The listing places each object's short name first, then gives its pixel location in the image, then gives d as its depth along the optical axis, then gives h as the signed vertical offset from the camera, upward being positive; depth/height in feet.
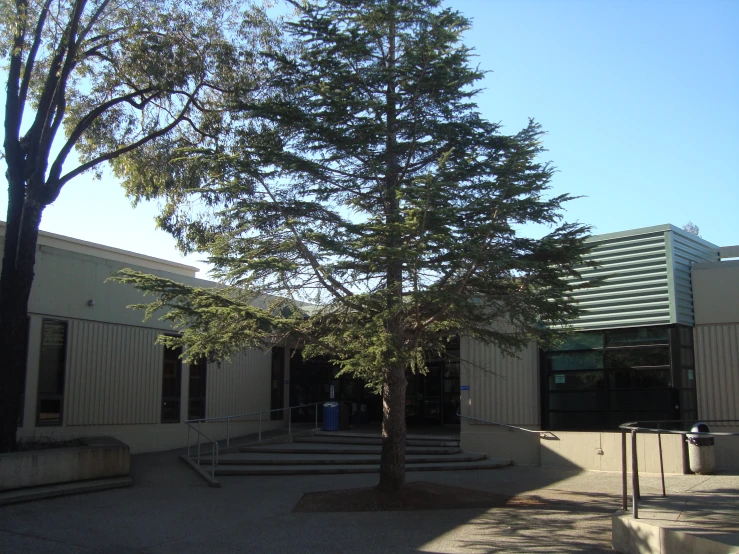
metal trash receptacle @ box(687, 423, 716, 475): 42.11 -5.01
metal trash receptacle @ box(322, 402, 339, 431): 63.26 -4.07
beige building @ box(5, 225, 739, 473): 47.60 +0.55
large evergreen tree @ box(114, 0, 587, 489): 31.19 +7.73
